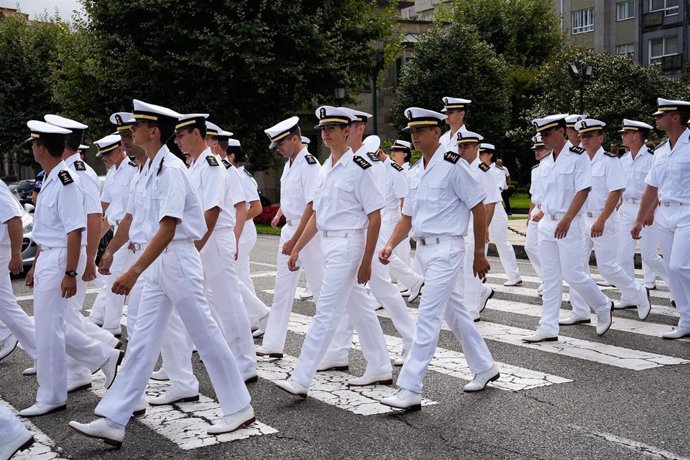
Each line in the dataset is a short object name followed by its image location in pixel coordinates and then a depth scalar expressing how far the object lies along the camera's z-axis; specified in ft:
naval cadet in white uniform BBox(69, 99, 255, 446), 17.08
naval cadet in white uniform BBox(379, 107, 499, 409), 19.76
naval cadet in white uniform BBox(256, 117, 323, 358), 25.51
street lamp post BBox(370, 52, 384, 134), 89.20
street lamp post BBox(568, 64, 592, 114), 87.20
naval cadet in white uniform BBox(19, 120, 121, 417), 19.85
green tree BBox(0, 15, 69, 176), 154.51
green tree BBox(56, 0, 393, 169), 92.12
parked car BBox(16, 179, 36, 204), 143.13
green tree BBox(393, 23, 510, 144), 143.64
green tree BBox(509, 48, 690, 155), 122.62
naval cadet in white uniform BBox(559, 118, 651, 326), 30.96
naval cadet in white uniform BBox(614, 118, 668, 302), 36.14
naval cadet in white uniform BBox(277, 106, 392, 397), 20.70
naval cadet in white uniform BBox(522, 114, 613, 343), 26.99
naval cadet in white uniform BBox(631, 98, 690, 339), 27.25
